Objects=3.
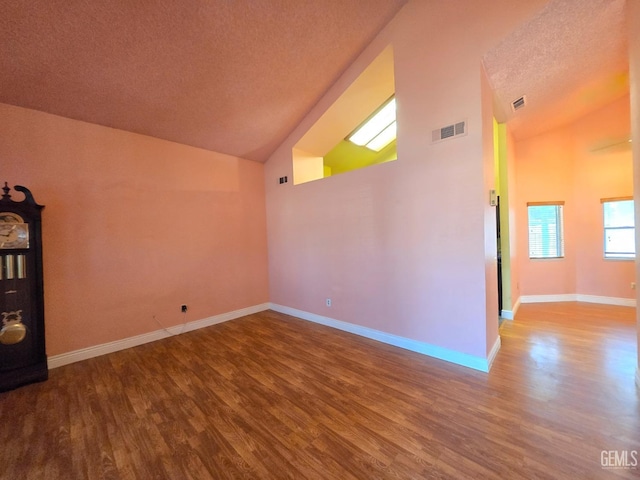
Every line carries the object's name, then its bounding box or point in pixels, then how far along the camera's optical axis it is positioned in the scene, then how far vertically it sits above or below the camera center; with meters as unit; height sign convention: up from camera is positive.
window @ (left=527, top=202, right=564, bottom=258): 4.61 +0.01
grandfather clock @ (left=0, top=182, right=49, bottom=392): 2.22 -0.46
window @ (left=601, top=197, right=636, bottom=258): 4.07 +0.04
